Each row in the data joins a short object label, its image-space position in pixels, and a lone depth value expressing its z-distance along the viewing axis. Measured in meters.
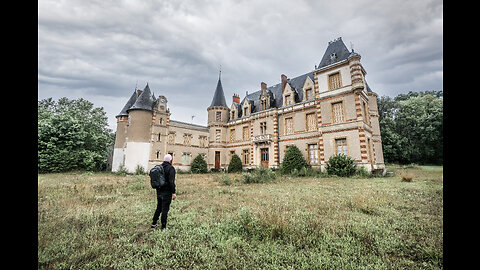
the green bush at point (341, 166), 15.61
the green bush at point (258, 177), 13.66
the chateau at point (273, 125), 17.23
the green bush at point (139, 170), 22.93
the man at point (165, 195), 4.90
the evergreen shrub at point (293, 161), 19.14
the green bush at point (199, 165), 25.98
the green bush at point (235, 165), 25.16
